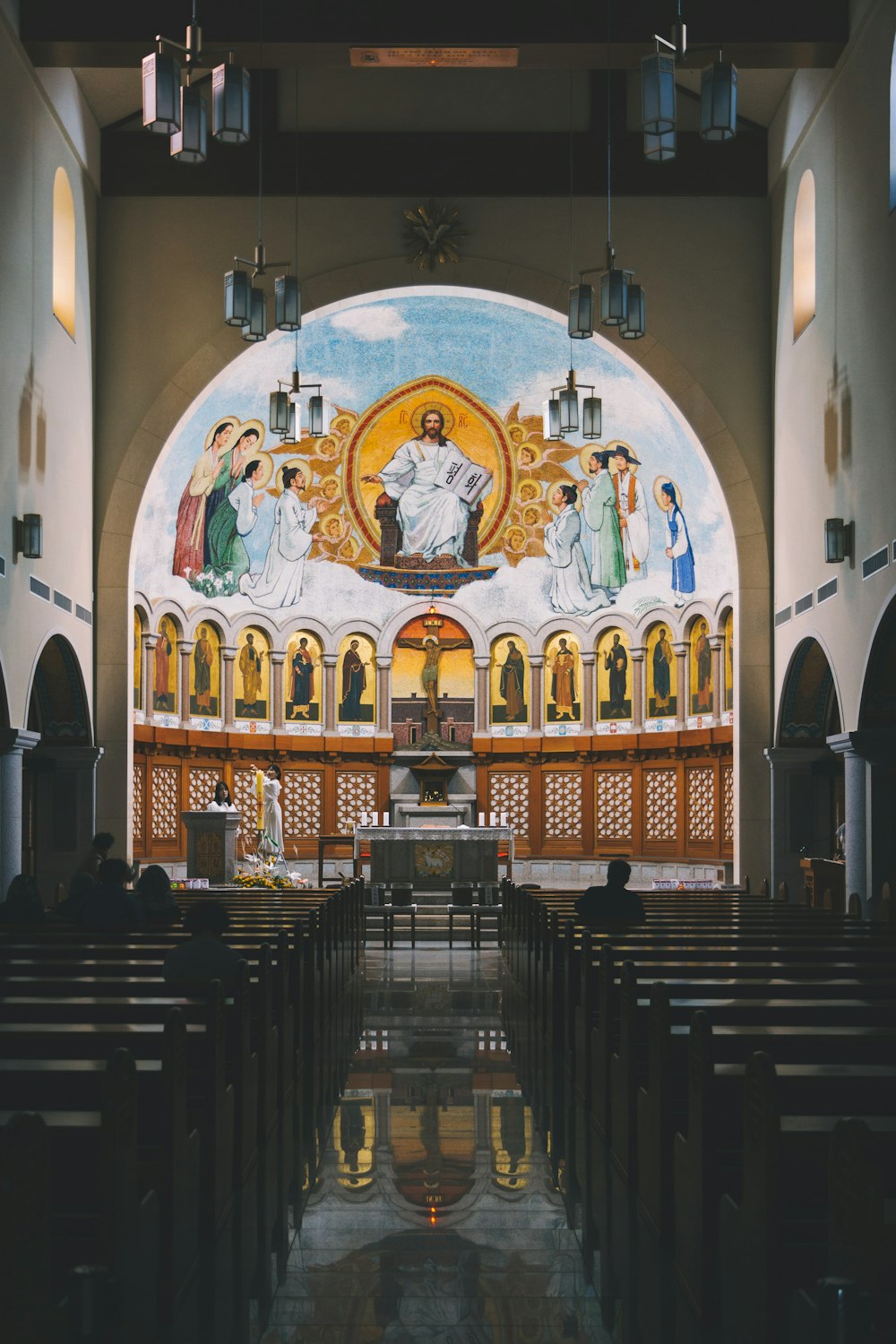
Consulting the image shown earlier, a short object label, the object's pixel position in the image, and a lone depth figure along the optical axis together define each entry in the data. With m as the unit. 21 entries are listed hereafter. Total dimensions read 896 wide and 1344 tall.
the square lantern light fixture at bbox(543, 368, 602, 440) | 16.39
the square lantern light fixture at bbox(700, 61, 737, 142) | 10.02
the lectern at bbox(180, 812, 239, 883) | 19.98
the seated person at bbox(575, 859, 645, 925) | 9.91
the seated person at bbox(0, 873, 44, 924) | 10.59
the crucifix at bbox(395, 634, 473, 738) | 25.53
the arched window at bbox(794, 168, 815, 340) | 17.02
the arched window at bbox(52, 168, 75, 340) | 17.45
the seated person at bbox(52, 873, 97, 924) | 10.80
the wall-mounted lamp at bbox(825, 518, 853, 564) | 14.58
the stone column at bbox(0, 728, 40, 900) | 14.18
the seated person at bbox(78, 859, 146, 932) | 9.82
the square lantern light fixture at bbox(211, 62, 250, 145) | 10.09
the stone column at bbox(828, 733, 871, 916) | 14.18
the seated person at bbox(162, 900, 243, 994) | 6.63
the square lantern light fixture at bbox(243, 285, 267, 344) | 13.86
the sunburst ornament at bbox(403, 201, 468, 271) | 18.77
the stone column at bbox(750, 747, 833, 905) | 18.00
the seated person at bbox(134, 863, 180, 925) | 10.44
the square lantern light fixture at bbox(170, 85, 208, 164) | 10.26
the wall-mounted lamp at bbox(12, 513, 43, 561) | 14.70
